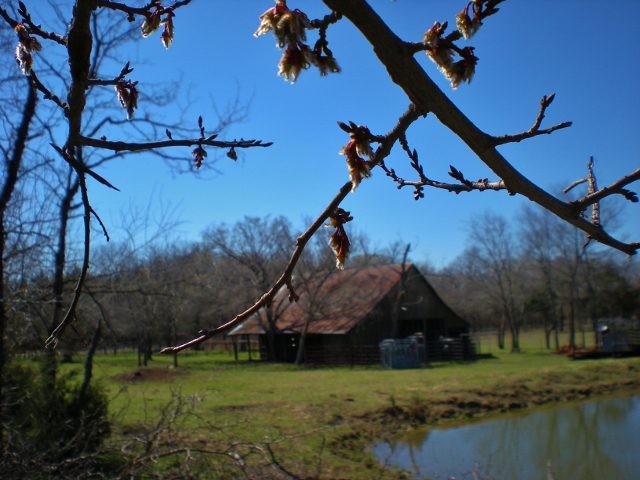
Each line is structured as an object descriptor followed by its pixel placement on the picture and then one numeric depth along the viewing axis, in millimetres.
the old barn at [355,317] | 29484
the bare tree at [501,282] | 38622
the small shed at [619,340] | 29031
